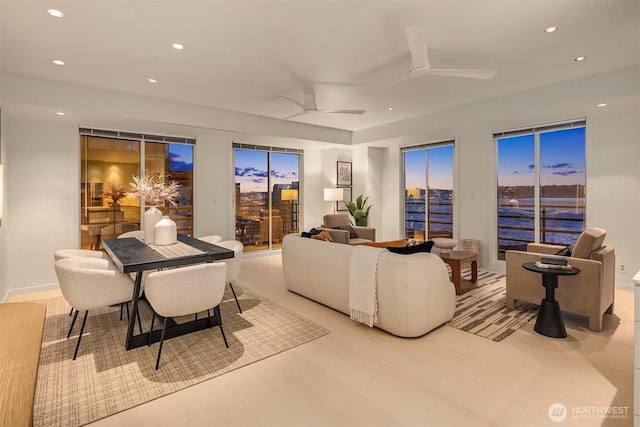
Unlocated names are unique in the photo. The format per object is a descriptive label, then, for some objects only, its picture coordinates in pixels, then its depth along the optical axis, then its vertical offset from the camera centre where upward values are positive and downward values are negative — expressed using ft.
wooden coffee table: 13.61 -2.39
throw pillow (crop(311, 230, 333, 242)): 13.28 -1.09
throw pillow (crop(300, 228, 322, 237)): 13.83 -1.02
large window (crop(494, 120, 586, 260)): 16.22 +1.26
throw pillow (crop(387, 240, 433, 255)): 9.77 -1.17
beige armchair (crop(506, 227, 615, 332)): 10.11 -2.33
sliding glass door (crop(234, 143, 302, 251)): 22.02 +1.00
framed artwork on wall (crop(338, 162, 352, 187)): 25.18 +2.69
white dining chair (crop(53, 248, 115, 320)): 10.60 -1.53
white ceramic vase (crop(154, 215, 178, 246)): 11.50 -0.83
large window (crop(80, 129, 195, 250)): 16.49 +1.96
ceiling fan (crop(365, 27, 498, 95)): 8.41 +4.14
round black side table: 9.77 -3.00
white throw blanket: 9.97 -2.28
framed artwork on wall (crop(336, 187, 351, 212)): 24.34 +0.46
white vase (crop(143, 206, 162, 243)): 12.04 -0.48
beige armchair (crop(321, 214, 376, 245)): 19.95 -1.16
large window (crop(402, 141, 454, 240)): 21.34 +1.24
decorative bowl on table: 14.80 -1.56
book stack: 9.91 -1.64
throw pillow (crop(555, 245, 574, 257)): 11.45 -1.48
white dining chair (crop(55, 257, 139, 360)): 8.46 -2.02
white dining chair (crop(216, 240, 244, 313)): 11.44 -1.82
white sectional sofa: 9.42 -2.40
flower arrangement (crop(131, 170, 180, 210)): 12.09 +0.62
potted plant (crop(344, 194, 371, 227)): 23.65 -0.13
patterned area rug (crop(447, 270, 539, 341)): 10.30 -3.64
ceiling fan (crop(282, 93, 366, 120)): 13.89 +4.44
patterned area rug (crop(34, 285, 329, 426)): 6.87 -3.87
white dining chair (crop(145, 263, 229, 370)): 8.04 -1.99
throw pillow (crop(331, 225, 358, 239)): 20.14 -1.22
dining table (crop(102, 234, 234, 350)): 8.83 -1.37
